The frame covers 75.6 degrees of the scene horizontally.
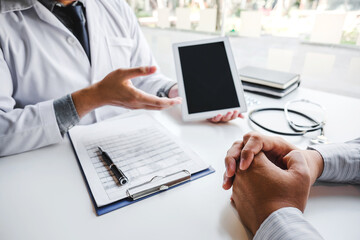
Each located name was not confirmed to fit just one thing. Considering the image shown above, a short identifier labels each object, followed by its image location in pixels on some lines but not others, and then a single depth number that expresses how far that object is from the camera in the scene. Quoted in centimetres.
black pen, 53
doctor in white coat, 68
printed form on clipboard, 53
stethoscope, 74
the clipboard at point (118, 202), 48
